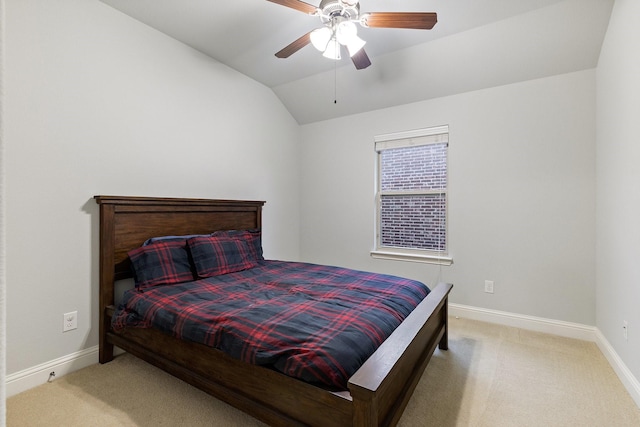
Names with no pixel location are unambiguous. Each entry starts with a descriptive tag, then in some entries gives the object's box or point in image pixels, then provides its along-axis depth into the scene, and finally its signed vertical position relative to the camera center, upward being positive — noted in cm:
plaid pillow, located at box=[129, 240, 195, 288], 228 -41
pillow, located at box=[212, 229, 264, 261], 301 -25
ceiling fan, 187 +124
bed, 122 -76
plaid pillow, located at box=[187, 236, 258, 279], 256 -38
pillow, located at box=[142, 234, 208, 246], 250 -22
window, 345 +22
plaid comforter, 134 -57
